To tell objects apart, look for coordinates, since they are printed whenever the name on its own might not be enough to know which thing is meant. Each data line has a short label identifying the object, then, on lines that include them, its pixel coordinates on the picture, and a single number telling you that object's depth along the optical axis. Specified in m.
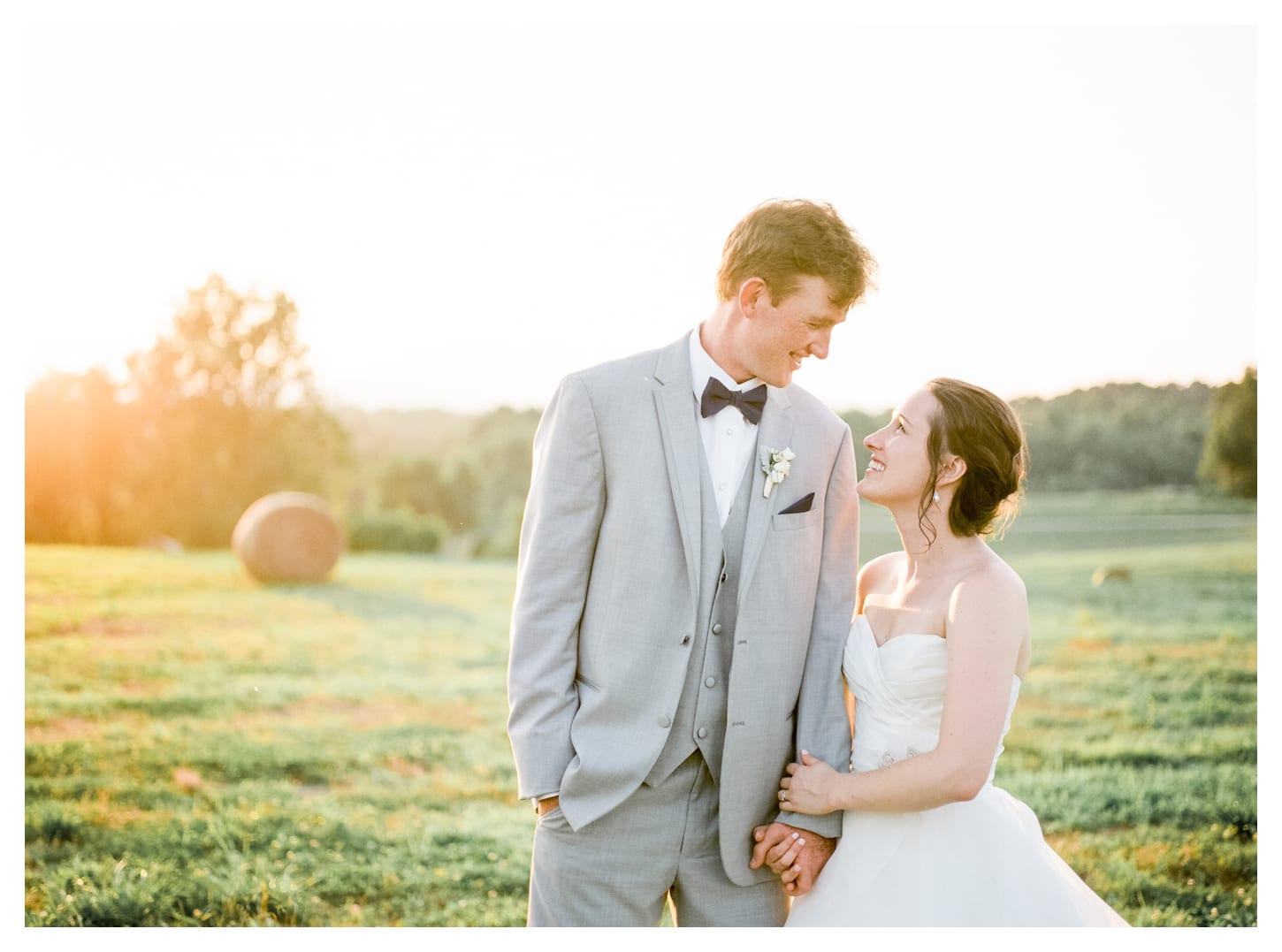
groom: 2.20
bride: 2.19
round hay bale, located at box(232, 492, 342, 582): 10.80
